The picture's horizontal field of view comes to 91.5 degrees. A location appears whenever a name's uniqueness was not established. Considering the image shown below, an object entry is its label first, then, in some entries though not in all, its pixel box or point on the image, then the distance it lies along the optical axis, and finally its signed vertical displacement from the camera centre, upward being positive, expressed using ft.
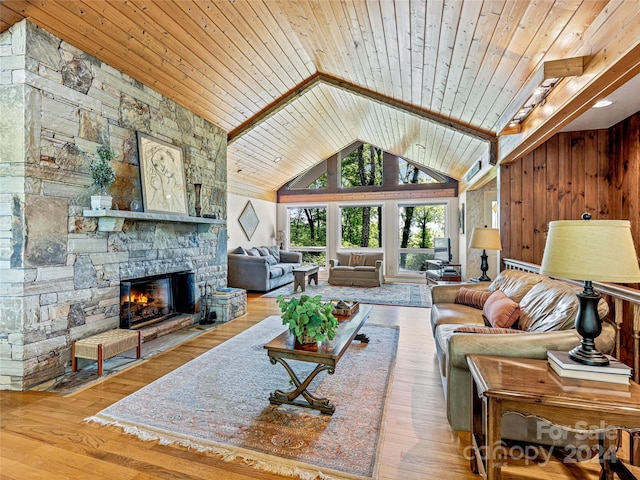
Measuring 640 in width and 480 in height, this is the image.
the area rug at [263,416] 5.69 -3.95
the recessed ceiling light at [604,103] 9.22 +4.02
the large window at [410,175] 27.09 +5.61
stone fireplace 8.16 +1.23
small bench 8.90 -3.12
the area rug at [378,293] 18.90 -3.75
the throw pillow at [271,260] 22.53 -1.59
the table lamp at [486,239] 12.53 -0.04
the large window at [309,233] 30.27 +0.61
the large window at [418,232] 27.04 +0.59
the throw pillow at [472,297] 10.59 -2.07
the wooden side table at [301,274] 22.36 -2.57
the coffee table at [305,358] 6.90 -2.66
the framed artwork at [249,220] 25.30 +1.63
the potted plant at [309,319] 7.18 -1.87
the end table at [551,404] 4.04 -2.22
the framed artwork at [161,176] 11.69 +2.56
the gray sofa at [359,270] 24.09 -2.47
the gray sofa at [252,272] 21.91 -2.32
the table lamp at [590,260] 4.27 -0.32
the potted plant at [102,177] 9.62 +2.03
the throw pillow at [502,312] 7.72 -1.91
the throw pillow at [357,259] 25.94 -1.68
